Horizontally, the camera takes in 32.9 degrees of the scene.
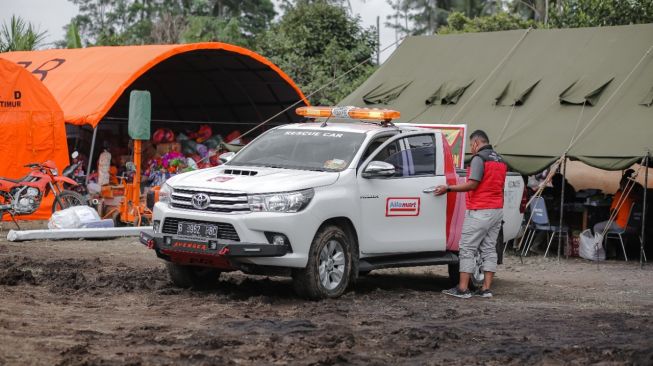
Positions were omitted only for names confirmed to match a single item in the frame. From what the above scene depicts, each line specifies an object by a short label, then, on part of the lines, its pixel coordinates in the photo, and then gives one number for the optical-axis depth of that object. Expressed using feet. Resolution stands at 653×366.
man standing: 39.55
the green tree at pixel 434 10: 196.34
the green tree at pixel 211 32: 142.20
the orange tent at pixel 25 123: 67.82
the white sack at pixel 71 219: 58.80
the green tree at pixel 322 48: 114.42
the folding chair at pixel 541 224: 60.08
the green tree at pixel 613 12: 88.74
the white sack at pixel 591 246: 58.85
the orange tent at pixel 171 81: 70.49
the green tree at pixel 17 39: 110.42
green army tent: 57.16
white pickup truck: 34.81
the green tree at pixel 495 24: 123.54
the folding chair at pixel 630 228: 58.39
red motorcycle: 60.54
